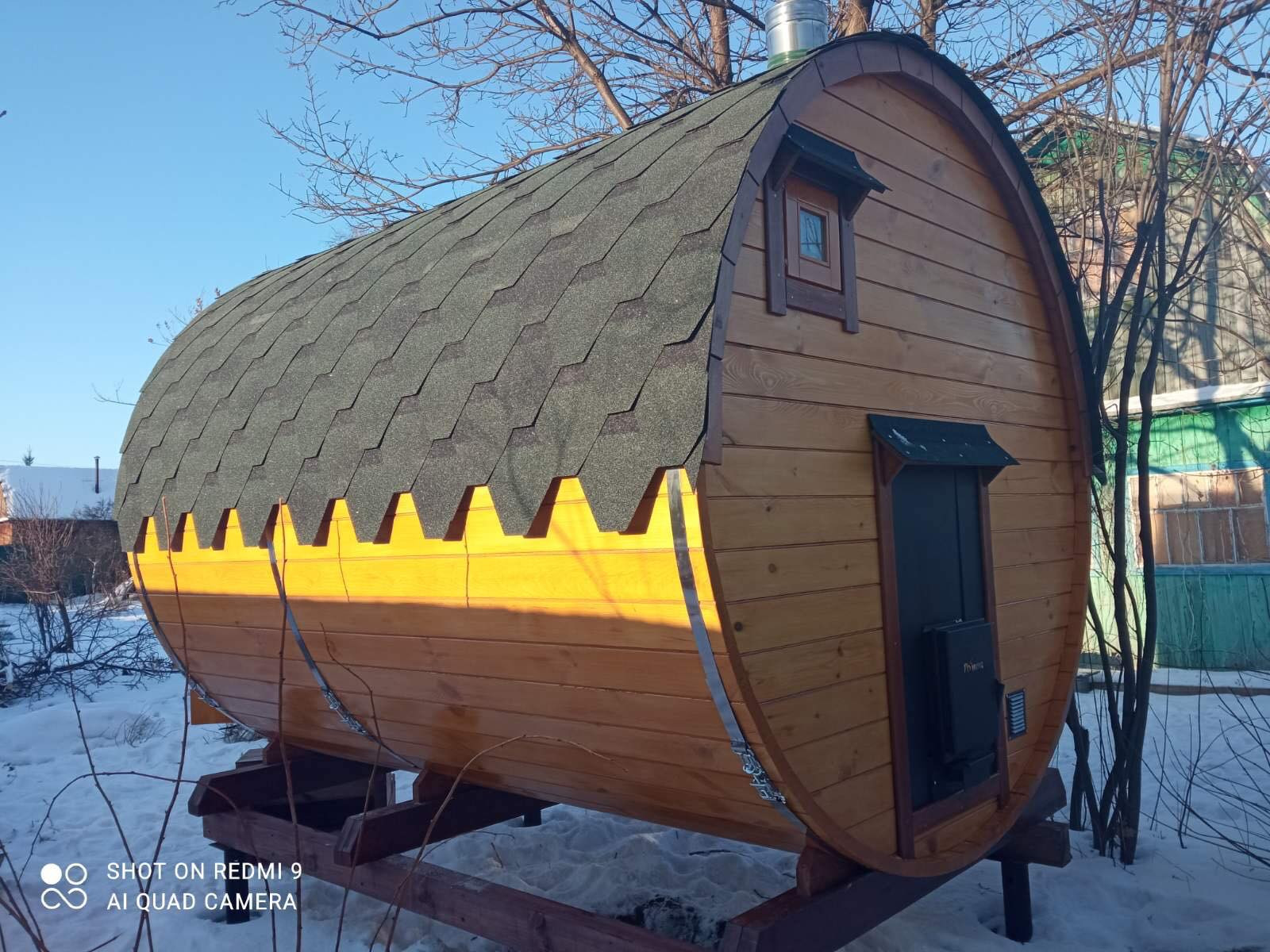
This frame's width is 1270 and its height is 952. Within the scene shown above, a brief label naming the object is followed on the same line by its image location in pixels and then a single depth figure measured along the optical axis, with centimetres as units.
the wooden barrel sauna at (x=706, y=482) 284
